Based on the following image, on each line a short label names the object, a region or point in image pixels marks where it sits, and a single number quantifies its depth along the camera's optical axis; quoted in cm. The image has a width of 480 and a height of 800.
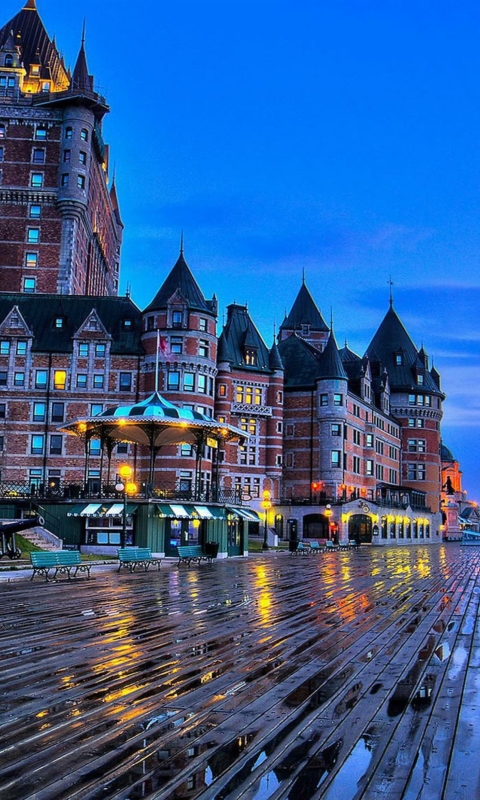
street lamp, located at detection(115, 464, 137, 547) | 3656
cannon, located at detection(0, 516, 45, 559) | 2936
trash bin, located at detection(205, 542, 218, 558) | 3947
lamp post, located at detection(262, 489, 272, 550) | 5451
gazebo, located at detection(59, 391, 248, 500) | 4100
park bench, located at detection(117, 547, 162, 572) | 3039
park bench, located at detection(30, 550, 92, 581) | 2465
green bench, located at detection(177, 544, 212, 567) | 3394
